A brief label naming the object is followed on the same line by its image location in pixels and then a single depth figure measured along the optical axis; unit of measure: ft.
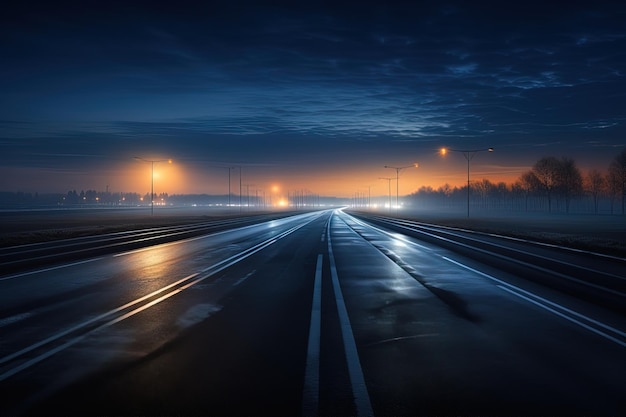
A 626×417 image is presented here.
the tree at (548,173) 364.79
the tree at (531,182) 374.43
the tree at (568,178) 361.10
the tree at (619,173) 311.27
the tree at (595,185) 415.64
